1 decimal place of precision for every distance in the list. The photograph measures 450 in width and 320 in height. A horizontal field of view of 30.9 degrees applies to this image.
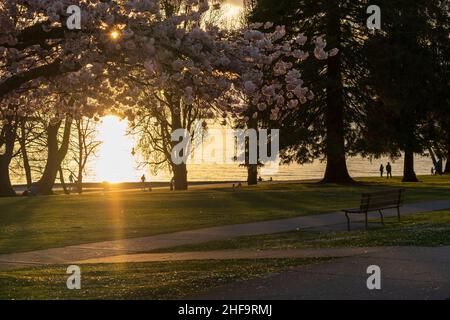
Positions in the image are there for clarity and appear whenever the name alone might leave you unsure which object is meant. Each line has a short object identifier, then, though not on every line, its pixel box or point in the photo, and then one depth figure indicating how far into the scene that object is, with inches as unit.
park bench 863.1
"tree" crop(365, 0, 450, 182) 1859.0
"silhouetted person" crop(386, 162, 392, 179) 2993.1
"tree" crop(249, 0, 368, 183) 1836.9
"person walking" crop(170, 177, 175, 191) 2548.5
